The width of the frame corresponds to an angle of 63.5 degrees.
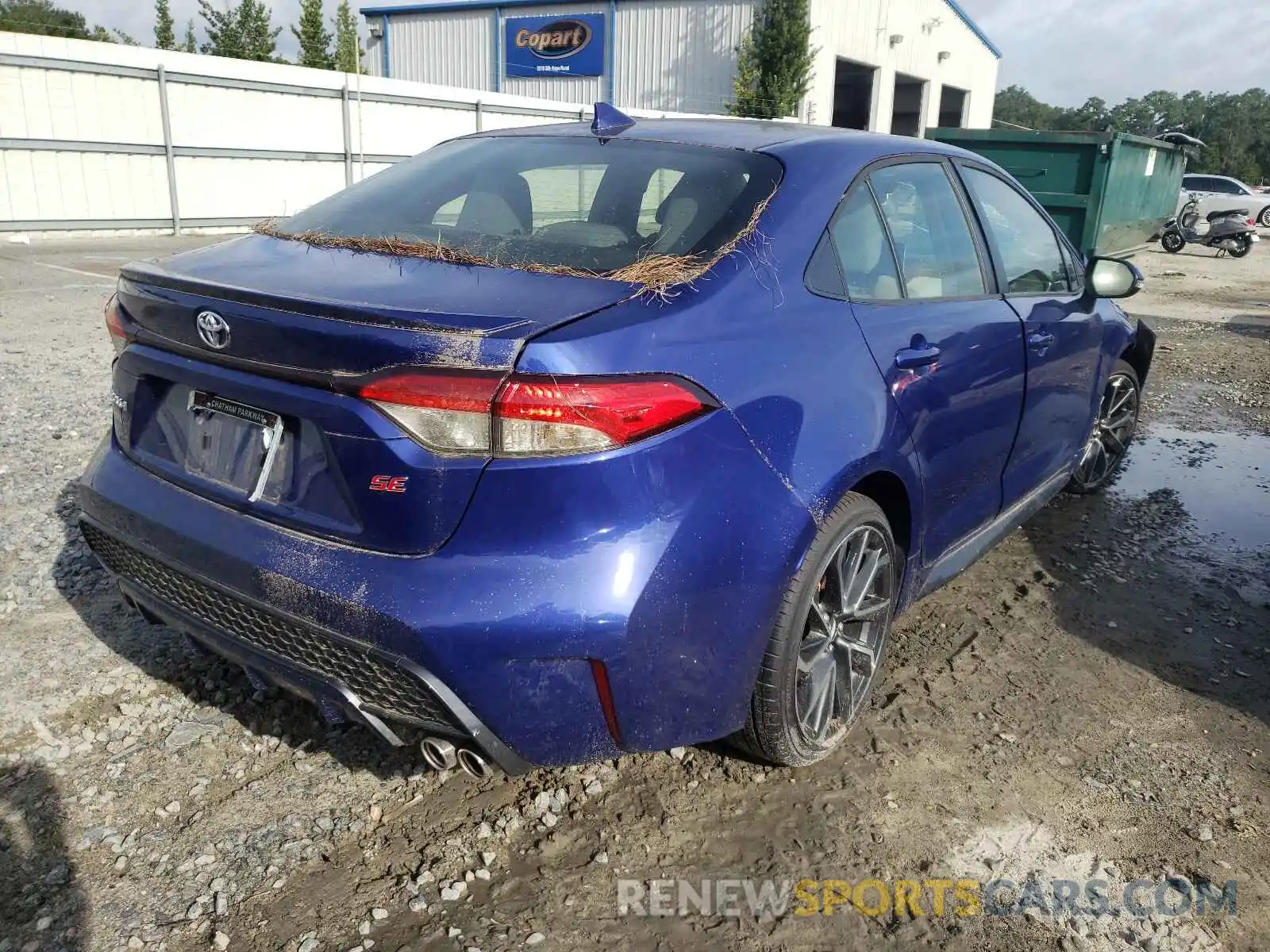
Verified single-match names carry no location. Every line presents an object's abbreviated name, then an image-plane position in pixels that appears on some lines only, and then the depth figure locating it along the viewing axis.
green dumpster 12.91
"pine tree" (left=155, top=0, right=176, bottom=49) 43.81
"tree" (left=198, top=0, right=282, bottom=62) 40.03
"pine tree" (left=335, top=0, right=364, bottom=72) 30.64
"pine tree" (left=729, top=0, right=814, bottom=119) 32.50
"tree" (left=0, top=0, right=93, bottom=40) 49.25
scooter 21.94
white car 26.86
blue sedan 1.99
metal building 35.31
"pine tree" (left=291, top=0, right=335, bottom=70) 39.25
